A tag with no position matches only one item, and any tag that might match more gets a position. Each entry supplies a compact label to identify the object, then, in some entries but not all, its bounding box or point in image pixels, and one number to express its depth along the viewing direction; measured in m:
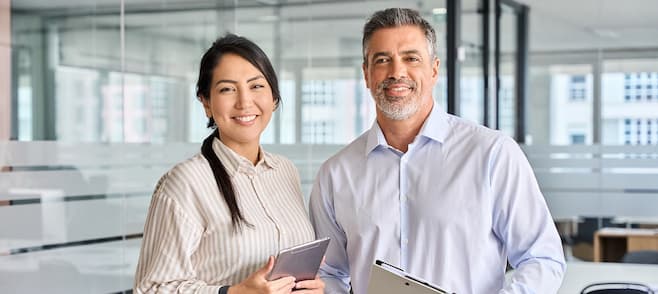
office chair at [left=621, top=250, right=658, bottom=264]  6.80
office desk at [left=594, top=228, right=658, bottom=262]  8.44
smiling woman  2.16
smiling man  2.30
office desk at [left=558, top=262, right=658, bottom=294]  5.32
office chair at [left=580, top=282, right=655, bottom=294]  4.53
